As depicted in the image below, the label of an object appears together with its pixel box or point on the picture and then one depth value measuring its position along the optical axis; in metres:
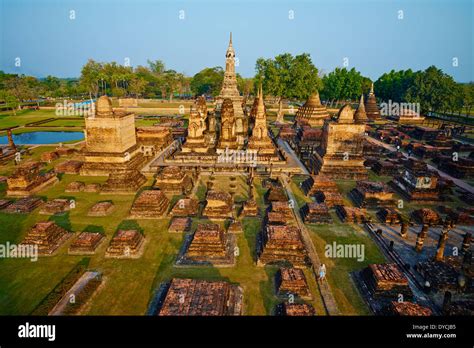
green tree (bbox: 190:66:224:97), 95.56
